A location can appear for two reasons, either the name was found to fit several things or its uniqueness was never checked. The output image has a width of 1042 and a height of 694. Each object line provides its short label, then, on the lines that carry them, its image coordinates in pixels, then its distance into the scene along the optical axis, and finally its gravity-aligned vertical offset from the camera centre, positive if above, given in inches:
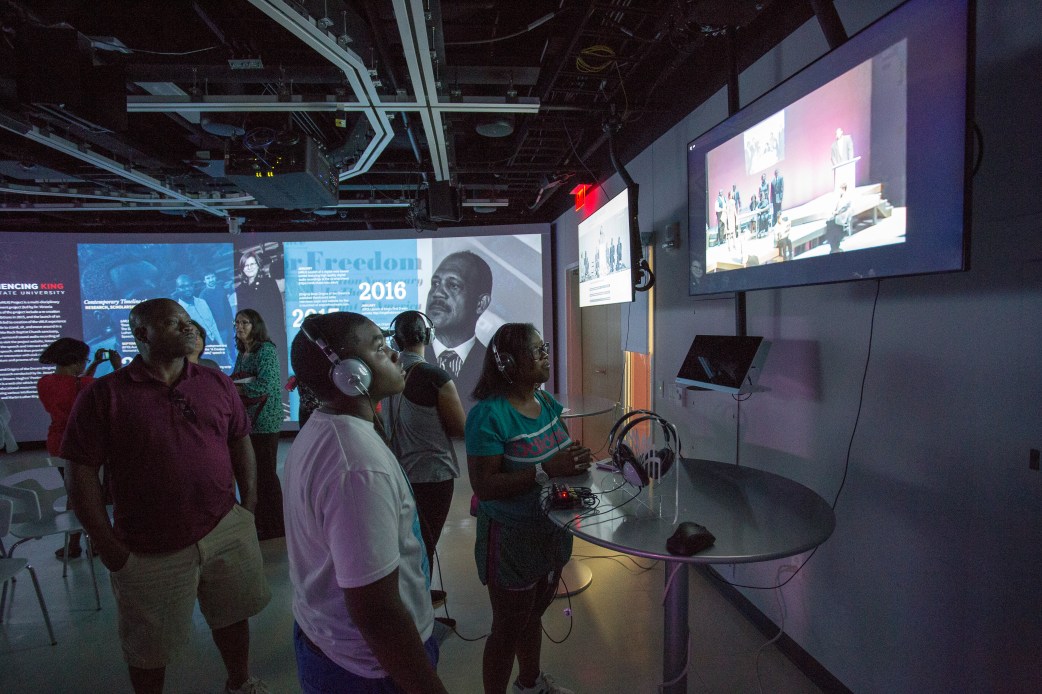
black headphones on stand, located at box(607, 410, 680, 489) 60.7 -18.6
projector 136.0 +46.4
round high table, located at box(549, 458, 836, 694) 51.8 -25.0
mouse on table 49.9 -23.2
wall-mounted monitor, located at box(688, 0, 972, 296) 52.9 +21.3
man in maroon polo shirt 68.6 -22.8
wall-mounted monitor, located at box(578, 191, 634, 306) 151.9 +23.9
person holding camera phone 134.1 -12.6
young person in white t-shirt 35.6 -16.0
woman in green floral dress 138.4 -19.0
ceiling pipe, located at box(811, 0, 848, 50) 70.3 +43.2
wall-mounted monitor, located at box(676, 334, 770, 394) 84.8 -8.3
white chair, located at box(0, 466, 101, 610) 113.3 -44.7
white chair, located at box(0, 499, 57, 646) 95.3 -45.8
